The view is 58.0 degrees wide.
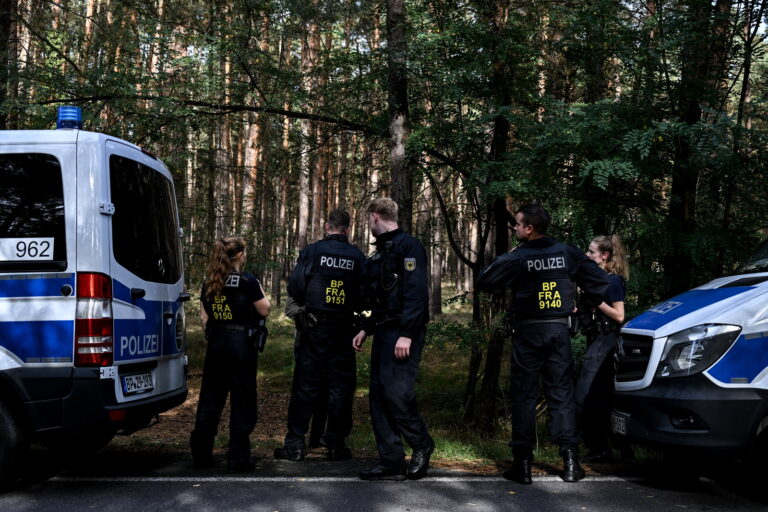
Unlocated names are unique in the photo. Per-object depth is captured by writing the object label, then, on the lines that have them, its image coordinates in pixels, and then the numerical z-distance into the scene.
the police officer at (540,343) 5.15
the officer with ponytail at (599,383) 5.84
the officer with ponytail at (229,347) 5.58
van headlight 4.38
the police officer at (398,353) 5.21
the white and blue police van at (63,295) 4.66
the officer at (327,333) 5.94
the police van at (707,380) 4.29
